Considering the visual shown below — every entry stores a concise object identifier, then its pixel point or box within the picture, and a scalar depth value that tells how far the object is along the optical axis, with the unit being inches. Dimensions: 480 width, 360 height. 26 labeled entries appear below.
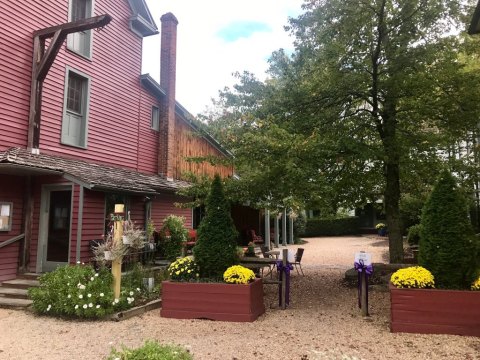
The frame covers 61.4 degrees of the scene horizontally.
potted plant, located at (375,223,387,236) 1155.0
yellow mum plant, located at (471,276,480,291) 243.8
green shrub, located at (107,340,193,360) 137.4
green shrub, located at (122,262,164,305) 332.2
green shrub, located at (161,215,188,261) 517.3
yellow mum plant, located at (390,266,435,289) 250.2
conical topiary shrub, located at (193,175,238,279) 304.5
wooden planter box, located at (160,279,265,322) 280.1
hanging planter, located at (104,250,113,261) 306.9
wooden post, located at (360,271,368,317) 293.4
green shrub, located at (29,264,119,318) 288.2
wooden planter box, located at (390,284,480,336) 236.7
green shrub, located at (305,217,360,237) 1250.0
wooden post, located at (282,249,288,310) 326.6
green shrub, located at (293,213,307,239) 1131.5
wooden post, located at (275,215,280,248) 879.2
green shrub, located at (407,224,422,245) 640.8
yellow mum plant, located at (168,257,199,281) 306.5
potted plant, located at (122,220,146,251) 311.9
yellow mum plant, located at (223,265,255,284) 286.2
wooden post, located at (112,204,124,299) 308.2
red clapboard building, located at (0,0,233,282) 396.8
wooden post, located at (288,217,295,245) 1008.9
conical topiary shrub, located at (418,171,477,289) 249.3
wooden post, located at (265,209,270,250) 797.7
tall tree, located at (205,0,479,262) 331.3
